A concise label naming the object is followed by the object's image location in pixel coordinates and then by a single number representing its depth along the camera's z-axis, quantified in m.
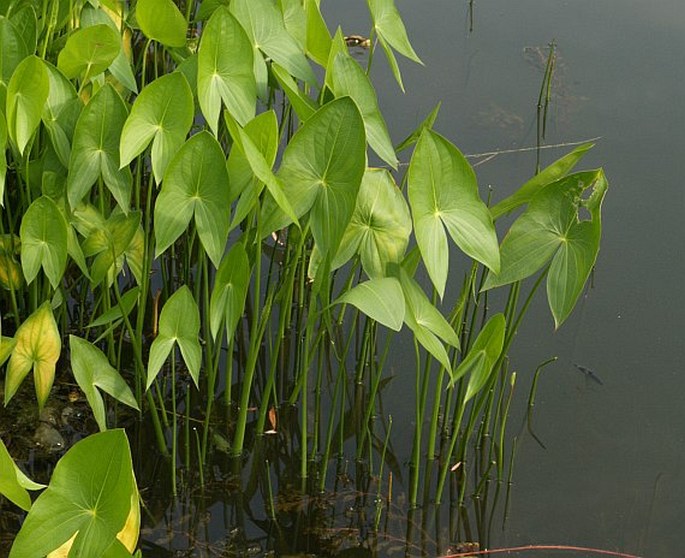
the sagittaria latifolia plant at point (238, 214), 2.82
